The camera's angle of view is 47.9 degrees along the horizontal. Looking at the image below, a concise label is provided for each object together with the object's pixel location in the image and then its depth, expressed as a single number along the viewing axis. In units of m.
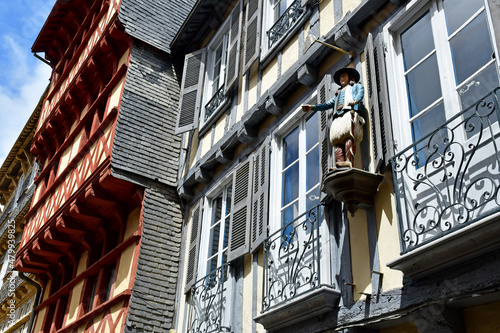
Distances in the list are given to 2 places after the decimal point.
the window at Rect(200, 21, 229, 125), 9.94
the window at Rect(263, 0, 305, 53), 8.10
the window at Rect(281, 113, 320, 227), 6.58
